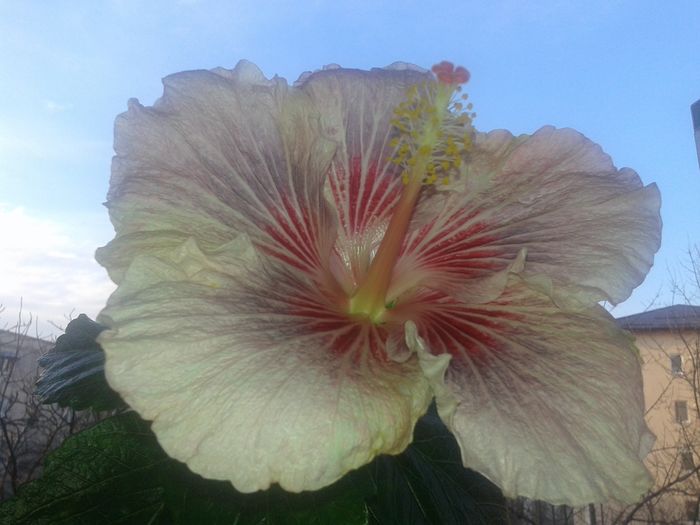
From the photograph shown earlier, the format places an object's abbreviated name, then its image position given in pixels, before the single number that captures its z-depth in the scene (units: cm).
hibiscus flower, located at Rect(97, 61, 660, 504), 12
